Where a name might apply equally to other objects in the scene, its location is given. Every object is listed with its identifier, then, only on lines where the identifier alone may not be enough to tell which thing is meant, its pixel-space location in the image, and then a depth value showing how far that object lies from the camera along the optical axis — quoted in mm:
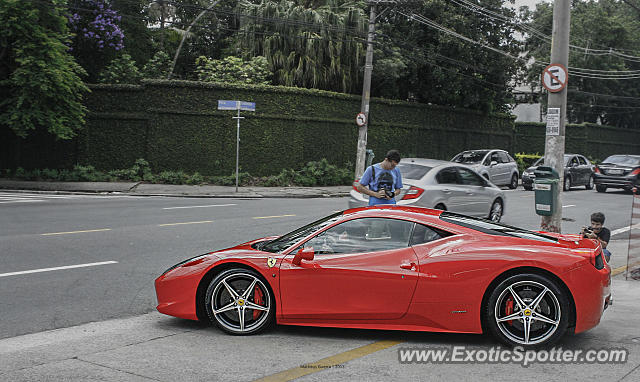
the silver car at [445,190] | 13078
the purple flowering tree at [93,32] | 29828
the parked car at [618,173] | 26859
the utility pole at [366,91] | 26938
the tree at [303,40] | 30016
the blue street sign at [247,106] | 24188
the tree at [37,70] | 23516
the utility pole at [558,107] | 10125
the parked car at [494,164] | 26906
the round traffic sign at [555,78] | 10234
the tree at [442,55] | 33188
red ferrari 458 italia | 5508
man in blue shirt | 9846
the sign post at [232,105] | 23922
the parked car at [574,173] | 28438
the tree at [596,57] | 47781
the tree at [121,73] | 29562
